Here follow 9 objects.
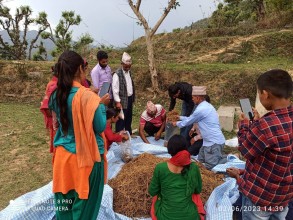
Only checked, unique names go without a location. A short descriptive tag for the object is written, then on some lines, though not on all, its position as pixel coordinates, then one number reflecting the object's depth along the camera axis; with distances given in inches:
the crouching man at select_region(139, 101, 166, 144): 140.8
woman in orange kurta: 59.0
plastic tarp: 83.6
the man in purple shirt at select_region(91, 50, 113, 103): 138.1
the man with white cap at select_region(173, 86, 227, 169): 108.3
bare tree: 193.7
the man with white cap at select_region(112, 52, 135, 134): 136.6
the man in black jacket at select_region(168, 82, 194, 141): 130.1
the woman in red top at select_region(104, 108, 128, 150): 110.4
